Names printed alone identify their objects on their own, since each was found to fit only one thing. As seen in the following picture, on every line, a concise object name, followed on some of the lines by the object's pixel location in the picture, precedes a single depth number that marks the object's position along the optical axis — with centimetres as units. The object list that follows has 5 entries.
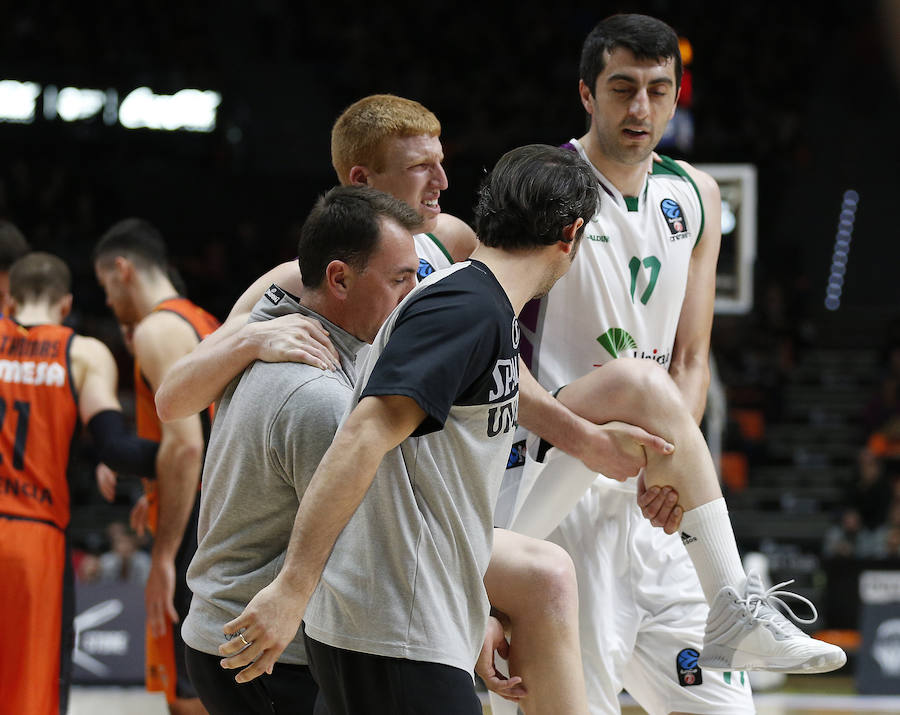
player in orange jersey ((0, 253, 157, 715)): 961
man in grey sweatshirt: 569
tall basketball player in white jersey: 770
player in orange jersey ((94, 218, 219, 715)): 1009
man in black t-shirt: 489
